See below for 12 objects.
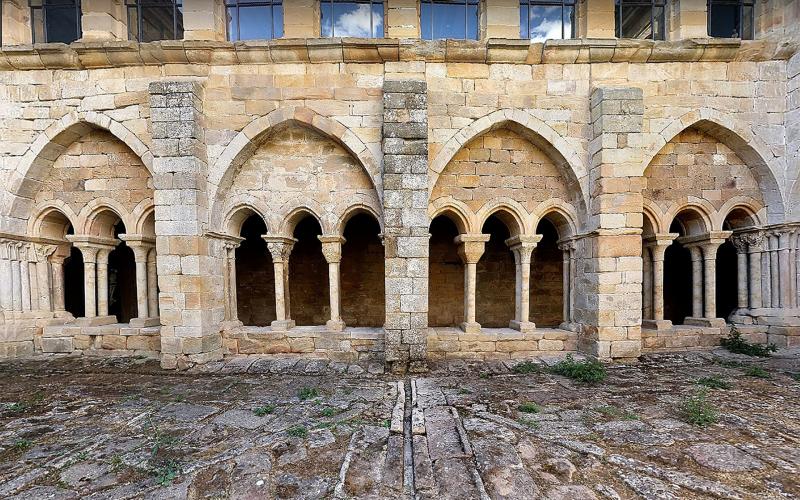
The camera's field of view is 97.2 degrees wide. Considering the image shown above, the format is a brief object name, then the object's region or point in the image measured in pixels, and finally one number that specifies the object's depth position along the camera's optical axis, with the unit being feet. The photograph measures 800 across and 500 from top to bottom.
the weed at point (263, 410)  12.23
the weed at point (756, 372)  15.30
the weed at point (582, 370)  15.10
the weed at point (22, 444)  10.27
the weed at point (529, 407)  12.16
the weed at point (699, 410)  11.22
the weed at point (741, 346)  18.11
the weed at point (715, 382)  14.26
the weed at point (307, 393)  13.59
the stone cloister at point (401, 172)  16.85
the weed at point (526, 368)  16.39
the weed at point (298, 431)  10.72
